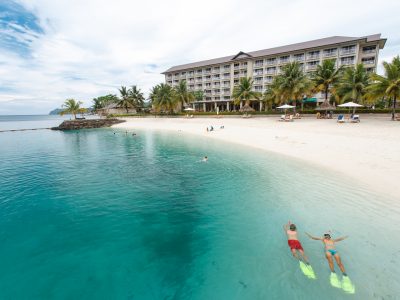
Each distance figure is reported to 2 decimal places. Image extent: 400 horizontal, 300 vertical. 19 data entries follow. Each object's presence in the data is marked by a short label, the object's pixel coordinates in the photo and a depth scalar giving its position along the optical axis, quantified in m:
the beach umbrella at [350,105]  32.81
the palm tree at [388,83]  29.78
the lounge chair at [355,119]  31.42
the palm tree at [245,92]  49.00
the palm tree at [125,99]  73.44
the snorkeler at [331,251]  5.73
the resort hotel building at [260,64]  55.38
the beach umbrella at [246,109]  45.59
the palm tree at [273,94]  41.69
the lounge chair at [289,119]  37.81
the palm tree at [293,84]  38.50
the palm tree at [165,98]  58.97
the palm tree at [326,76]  39.00
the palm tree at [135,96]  74.44
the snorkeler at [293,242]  6.29
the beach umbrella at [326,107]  36.91
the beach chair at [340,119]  31.56
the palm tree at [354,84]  35.53
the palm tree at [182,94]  61.31
